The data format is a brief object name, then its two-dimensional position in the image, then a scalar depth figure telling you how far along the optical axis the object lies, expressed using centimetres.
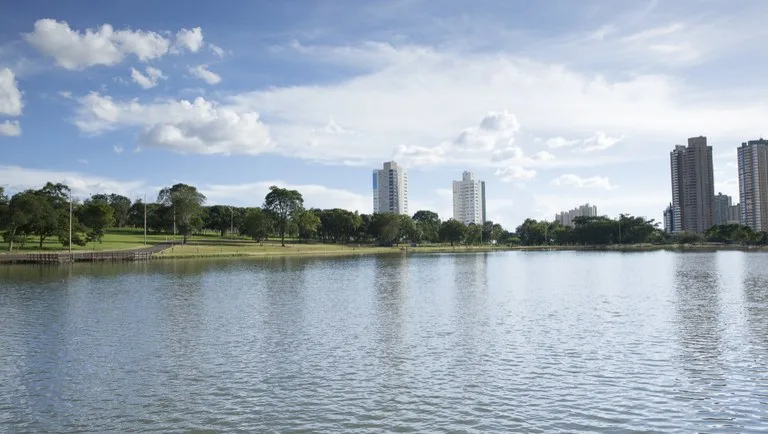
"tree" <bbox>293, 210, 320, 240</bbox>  14925
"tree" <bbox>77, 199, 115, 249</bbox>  10725
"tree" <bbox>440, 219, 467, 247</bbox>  19550
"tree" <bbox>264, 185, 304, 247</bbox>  14675
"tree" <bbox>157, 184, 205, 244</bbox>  12925
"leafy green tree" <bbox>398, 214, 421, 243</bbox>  18788
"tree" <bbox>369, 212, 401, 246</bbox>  17950
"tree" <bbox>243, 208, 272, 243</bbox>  13938
